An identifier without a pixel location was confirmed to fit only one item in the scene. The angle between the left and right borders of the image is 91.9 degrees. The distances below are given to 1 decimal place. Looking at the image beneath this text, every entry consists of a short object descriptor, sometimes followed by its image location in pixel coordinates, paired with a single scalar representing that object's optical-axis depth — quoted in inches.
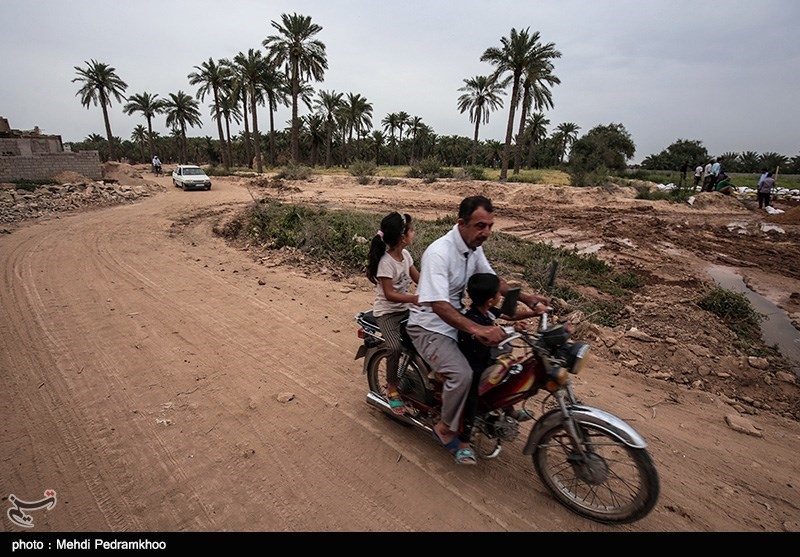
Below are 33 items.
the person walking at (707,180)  862.6
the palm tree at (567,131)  2206.7
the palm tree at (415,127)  2575.3
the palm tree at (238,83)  1459.2
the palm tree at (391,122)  2554.1
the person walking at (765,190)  703.7
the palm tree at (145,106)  2076.8
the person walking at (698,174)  927.7
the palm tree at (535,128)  1995.6
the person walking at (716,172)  837.2
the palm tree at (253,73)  1440.7
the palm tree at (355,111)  1815.9
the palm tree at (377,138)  2374.5
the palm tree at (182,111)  2158.0
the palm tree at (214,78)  1635.1
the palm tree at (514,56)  1093.1
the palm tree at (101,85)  1685.5
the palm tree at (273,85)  1487.6
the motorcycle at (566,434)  94.0
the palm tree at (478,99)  1764.3
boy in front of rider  101.3
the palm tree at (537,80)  1096.2
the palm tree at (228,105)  1492.4
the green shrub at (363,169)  1190.9
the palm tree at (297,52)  1330.0
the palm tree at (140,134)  2849.4
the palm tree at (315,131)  1978.5
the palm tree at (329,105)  1760.6
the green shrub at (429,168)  1277.1
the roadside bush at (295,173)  1173.1
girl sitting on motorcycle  121.4
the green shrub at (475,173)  1232.8
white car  922.1
